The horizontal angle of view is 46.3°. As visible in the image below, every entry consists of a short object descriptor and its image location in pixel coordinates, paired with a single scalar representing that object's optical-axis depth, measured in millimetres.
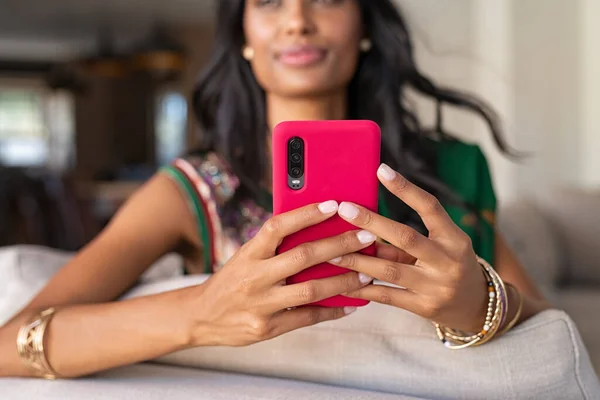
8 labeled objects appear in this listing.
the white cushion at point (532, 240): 2207
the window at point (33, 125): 10695
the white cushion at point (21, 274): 951
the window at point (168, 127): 9938
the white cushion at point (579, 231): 2645
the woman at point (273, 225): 655
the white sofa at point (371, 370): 686
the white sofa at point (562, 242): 2238
